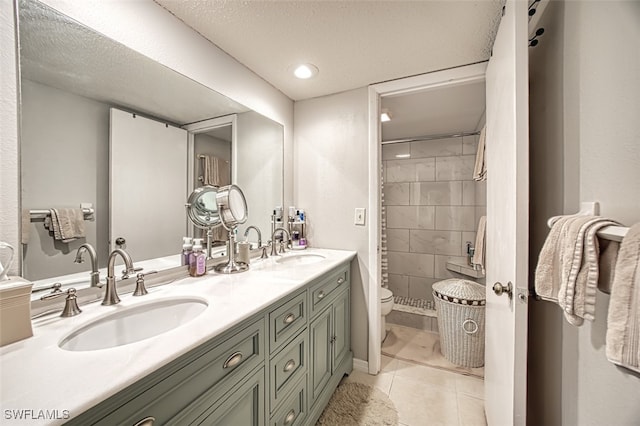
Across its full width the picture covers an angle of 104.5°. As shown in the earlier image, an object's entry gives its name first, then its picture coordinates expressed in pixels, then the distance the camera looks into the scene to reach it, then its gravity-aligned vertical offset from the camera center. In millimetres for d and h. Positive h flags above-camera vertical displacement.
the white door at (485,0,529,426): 868 -8
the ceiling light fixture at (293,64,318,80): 1606 +945
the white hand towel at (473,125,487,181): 1701 +335
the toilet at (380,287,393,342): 2148 -814
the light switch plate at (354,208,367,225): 1860 -30
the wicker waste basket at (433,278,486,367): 1857 -847
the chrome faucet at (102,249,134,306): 889 -273
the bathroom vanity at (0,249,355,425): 504 -390
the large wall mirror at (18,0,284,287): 813 +302
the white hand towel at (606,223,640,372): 424 -172
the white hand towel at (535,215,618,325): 538 -122
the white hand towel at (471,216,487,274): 1832 -251
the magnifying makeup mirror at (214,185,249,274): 1357 -20
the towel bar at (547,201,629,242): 480 -43
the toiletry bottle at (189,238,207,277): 1249 -251
